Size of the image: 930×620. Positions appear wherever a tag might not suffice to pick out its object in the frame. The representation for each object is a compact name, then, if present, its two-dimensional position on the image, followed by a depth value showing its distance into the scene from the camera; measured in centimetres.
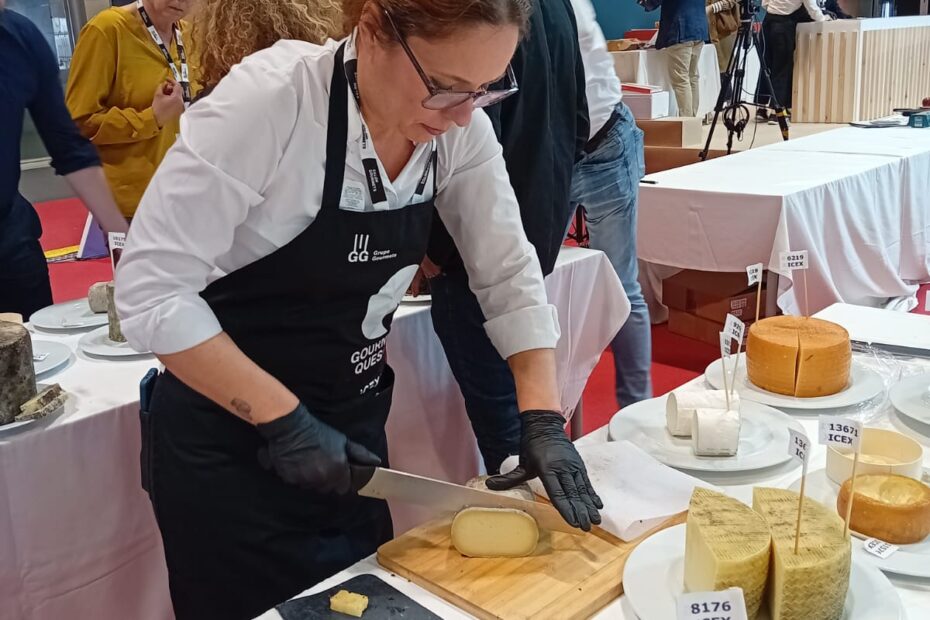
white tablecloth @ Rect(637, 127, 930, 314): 322
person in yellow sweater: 269
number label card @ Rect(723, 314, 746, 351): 136
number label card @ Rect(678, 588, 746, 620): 81
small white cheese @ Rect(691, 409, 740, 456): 126
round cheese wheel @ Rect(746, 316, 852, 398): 147
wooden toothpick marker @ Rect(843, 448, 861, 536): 92
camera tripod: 498
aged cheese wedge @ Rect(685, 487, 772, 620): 87
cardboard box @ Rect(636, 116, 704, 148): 599
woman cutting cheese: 101
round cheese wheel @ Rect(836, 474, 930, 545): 103
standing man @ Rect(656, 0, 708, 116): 622
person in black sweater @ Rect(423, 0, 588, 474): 177
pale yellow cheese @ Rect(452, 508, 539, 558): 105
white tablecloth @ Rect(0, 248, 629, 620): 149
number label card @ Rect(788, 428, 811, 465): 99
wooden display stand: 741
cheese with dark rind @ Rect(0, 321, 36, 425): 146
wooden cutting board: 96
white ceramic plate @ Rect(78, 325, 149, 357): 178
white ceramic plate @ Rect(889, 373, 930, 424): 135
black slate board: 96
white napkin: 108
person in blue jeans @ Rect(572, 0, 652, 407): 249
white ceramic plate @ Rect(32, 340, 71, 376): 169
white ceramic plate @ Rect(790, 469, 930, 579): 97
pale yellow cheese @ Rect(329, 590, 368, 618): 96
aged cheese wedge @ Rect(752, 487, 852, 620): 86
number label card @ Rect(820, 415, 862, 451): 103
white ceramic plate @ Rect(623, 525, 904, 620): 90
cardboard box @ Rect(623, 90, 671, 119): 634
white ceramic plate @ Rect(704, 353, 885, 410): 145
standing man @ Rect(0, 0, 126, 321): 212
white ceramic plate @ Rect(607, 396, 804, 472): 124
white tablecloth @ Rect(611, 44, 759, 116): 729
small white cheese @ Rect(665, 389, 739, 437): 134
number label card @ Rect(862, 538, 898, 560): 101
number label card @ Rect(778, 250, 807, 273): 157
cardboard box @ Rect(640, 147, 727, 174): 580
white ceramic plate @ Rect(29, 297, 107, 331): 197
